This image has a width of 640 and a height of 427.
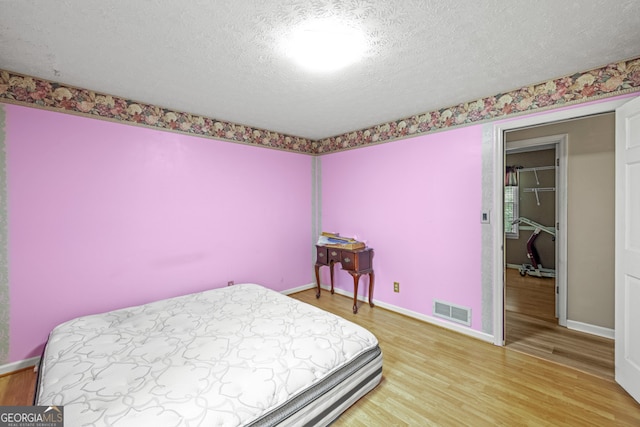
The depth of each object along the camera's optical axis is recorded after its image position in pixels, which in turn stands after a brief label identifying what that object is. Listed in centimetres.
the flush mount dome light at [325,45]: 148
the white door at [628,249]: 170
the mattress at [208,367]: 118
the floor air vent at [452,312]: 267
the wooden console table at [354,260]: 324
